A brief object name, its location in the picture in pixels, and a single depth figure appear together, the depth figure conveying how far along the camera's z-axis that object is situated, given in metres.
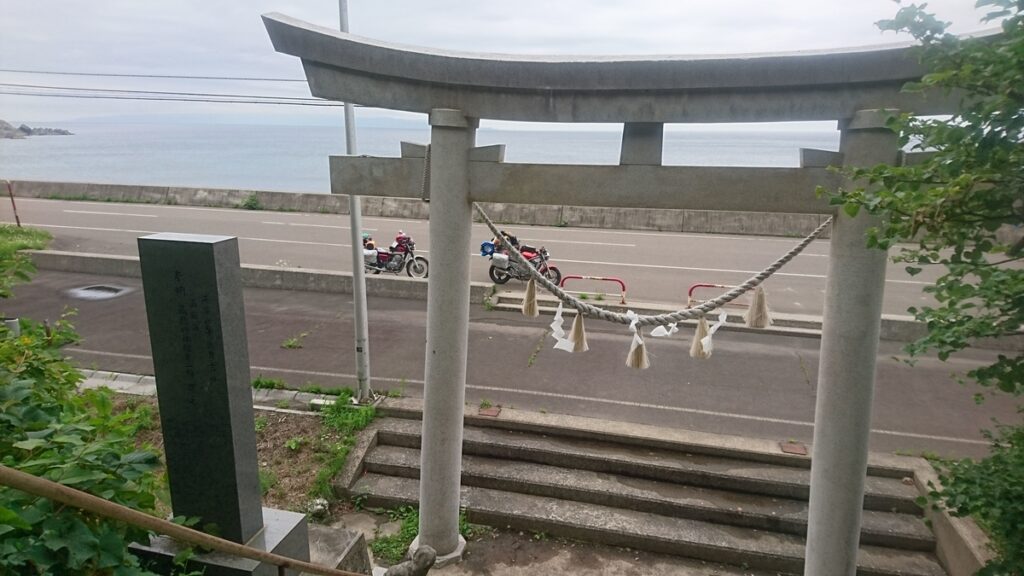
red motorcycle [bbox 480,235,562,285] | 11.84
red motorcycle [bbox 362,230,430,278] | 12.89
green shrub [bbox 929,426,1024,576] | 2.85
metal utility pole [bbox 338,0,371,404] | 6.91
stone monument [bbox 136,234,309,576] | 3.08
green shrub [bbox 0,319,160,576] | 1.87
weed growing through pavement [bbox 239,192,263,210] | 20.69
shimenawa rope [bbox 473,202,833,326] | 4.49
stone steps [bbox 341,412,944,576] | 5.43
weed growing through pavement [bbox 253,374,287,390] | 7.81
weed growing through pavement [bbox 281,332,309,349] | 9.24
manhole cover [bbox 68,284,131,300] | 11.54
